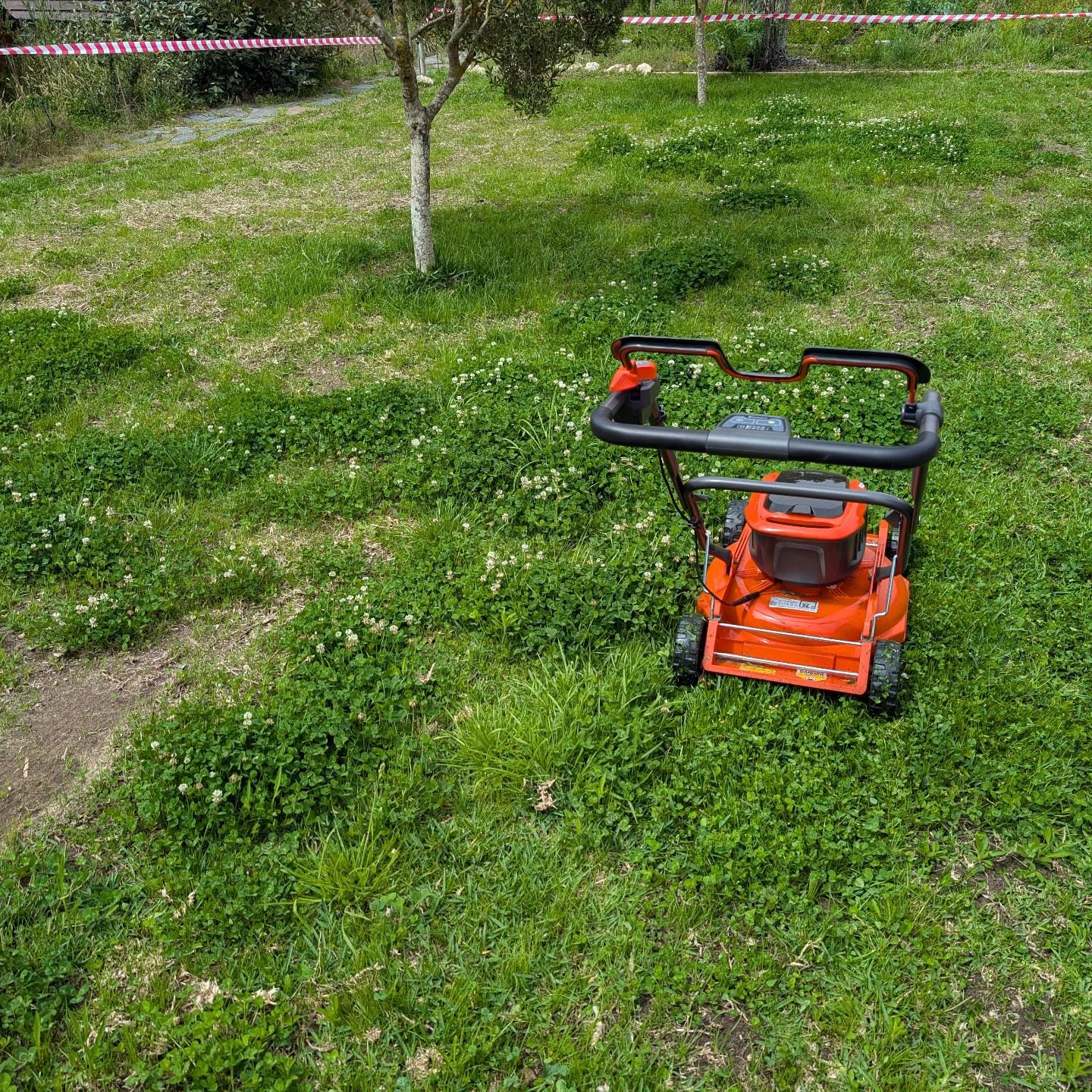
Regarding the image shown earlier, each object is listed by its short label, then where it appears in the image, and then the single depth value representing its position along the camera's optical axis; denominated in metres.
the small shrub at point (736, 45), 16.86
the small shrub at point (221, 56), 16.61
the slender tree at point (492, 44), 7.28
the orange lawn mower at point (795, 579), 3.25
